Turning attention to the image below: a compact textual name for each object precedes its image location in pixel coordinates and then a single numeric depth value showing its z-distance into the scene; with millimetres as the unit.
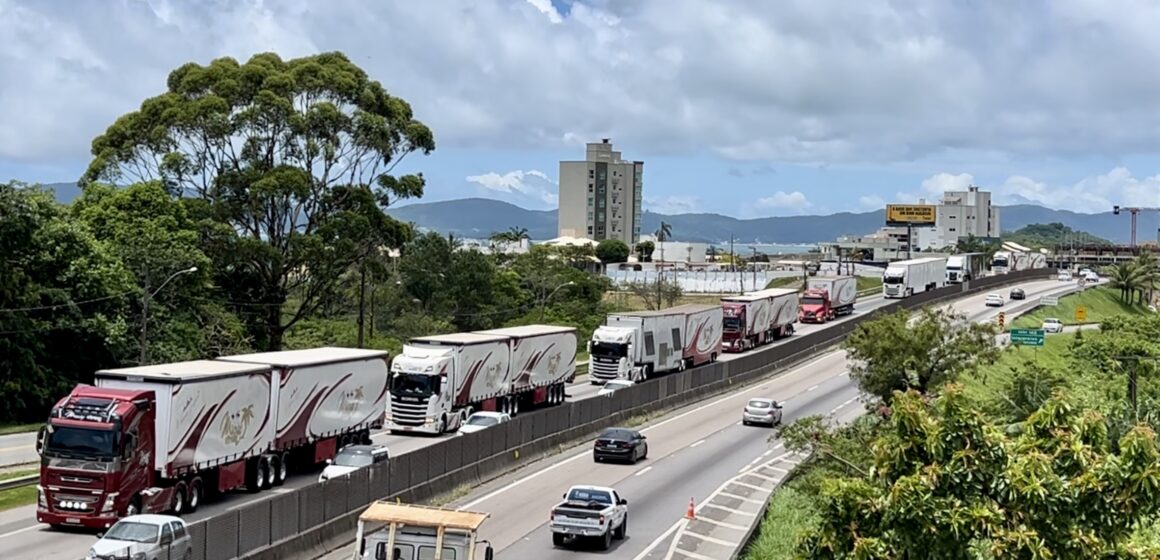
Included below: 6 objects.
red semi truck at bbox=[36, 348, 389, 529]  29562
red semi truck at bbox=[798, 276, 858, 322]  103188
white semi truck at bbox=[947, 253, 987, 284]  131750
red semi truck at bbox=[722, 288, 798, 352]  81625
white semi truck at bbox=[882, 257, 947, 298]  116438
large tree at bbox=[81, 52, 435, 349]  66938
